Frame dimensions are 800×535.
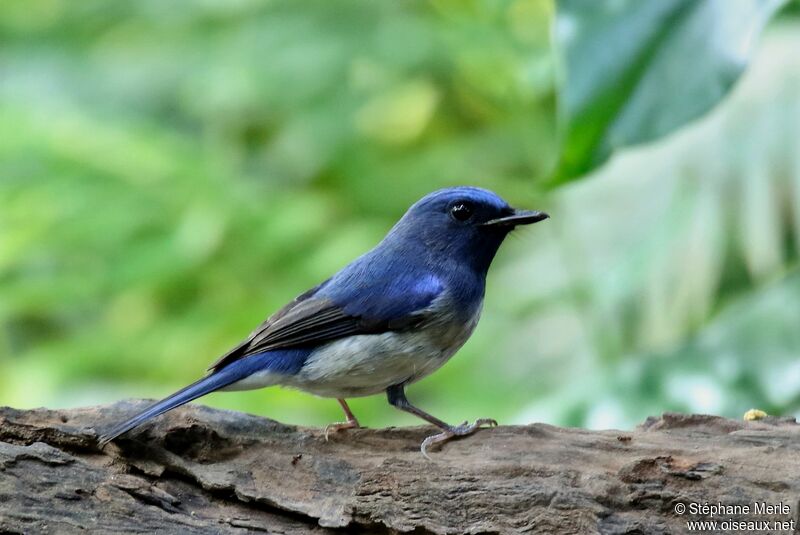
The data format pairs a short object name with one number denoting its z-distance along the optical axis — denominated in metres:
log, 6.30
